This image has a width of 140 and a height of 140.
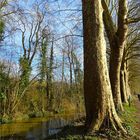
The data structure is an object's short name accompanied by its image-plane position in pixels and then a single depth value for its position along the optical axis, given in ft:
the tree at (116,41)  24.98
